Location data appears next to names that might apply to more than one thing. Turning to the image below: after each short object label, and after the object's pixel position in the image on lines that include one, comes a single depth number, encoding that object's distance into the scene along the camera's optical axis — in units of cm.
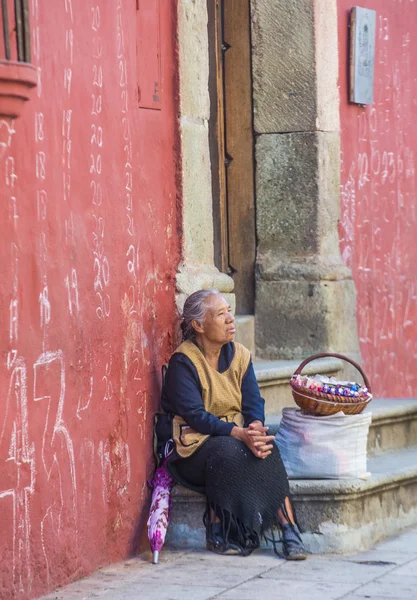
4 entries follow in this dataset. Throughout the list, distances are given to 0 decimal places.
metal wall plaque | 1175
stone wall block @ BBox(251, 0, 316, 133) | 1116
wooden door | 1132
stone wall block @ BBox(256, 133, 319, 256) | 1115
